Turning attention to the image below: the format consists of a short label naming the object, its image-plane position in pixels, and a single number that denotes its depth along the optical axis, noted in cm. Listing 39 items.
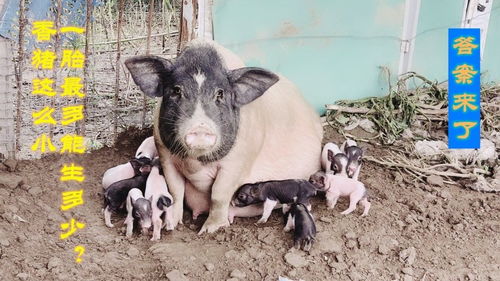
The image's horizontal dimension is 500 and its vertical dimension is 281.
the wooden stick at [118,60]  448
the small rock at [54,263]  341
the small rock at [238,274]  344
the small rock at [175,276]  335
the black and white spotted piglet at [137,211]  374
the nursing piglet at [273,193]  393
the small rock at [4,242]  351
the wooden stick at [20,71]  417
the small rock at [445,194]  446
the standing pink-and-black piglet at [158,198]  384
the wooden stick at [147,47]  459
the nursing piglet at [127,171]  414
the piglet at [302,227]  368
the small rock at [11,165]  432
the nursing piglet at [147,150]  448
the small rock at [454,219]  414
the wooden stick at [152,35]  479
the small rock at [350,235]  382
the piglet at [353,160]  441
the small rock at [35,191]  411
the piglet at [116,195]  396
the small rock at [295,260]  355
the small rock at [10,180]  411
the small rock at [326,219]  402
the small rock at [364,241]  377
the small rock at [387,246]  371
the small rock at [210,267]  349
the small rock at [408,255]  364
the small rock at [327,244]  369
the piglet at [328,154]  449
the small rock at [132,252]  365
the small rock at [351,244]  374
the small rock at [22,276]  327
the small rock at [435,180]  461
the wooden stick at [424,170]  467
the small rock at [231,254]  361
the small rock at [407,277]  350
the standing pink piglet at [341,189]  411
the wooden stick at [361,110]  535
